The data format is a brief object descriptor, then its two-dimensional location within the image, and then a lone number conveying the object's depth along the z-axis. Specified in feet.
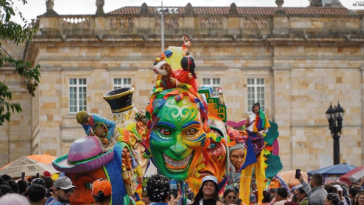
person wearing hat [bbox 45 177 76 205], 42.96
